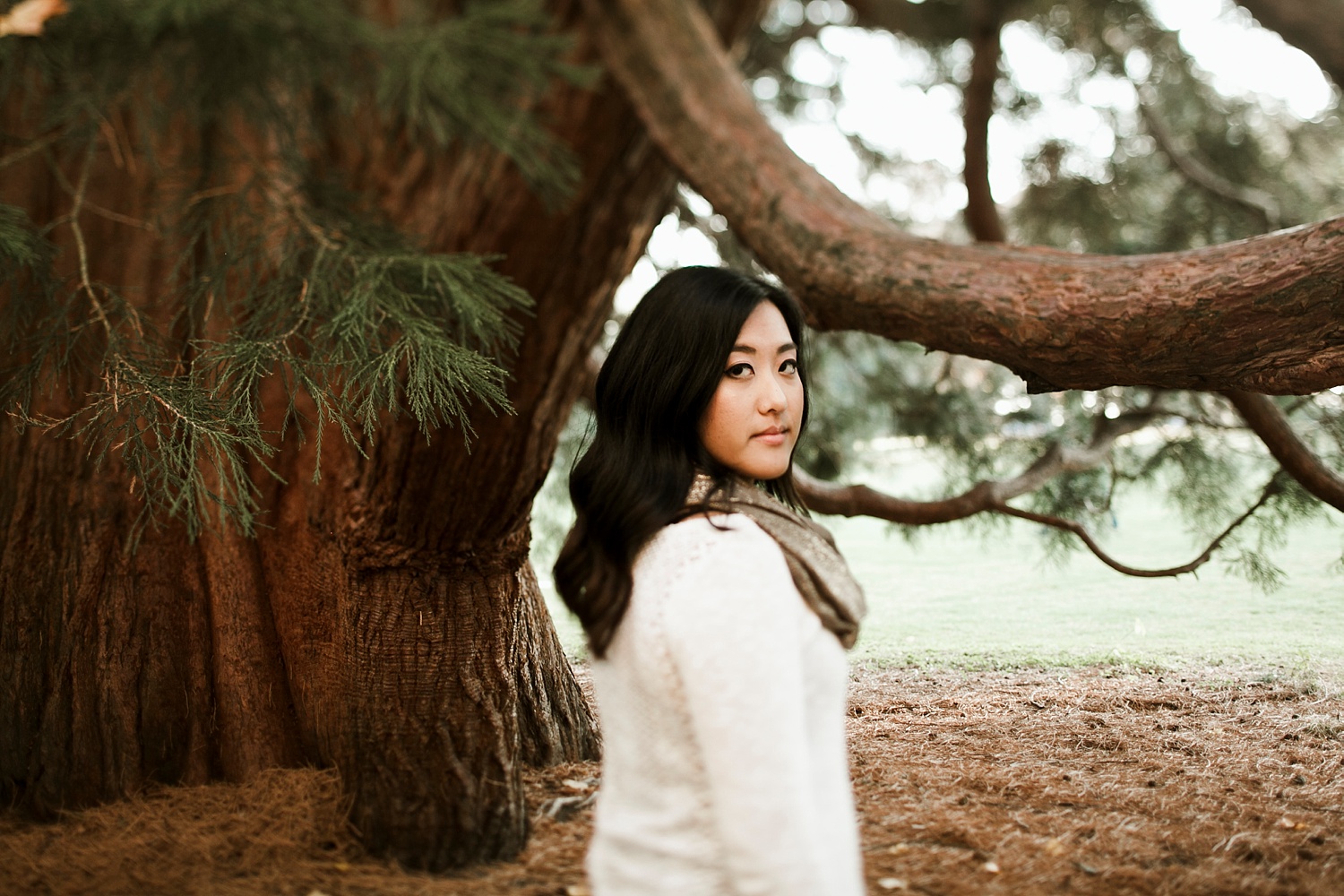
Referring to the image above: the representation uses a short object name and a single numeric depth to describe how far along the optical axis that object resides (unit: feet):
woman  3.28
